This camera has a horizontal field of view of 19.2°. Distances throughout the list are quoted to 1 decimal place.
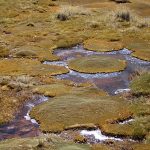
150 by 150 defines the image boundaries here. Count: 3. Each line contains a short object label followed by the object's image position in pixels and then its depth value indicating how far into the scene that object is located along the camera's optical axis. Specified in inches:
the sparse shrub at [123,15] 2797.7
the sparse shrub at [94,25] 2667.3
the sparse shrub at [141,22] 2625.5
